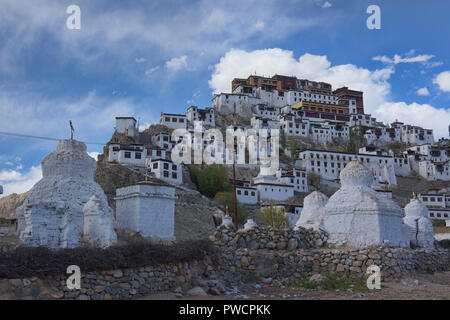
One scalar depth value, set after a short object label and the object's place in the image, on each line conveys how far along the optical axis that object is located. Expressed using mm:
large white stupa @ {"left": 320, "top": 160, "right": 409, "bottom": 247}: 18656
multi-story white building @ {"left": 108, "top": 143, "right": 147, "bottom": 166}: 65062
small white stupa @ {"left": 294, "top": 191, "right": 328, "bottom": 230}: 21656
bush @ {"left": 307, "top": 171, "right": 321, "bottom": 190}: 78125
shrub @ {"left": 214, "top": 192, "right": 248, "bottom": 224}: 55031
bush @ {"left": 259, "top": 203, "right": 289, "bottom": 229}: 48997
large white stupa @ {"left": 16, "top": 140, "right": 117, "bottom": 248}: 19078
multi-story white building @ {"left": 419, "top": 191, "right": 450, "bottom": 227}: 69881
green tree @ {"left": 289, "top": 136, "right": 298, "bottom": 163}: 86812
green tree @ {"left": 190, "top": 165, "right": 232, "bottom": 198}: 64562
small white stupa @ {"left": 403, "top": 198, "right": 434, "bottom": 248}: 23527
